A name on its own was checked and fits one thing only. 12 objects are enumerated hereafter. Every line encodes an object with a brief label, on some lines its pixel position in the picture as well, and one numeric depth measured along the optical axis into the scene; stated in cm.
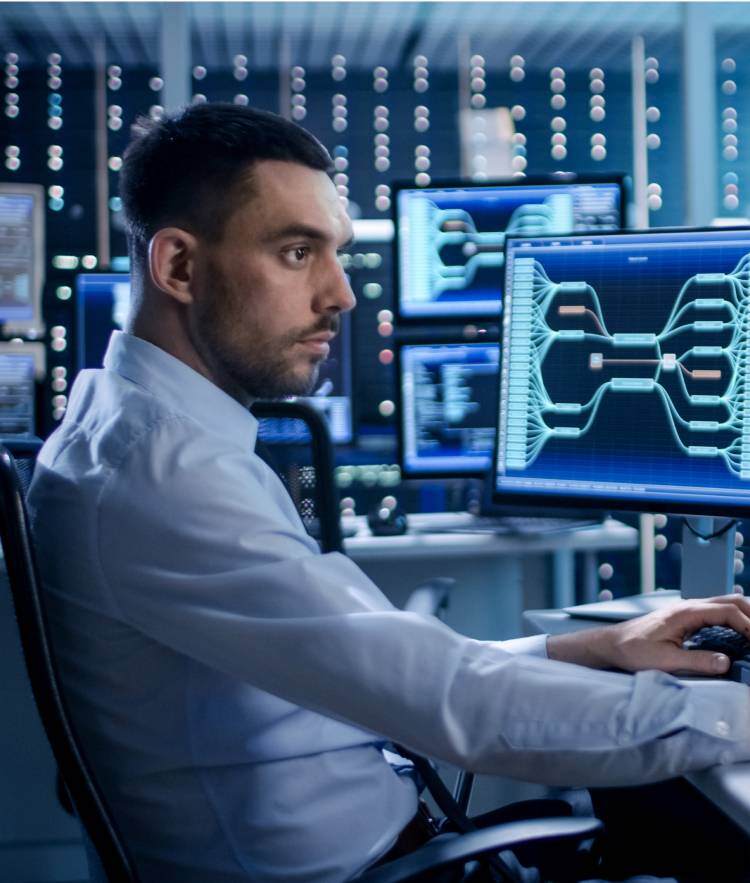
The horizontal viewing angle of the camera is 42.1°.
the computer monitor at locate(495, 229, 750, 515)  130
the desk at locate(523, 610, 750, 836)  76
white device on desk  142
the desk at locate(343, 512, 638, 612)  195
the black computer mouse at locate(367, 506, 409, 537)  205
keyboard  99
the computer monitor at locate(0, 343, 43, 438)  235
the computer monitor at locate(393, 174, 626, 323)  212
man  76
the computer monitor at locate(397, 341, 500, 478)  204
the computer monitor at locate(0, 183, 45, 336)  242
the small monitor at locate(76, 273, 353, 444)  219
